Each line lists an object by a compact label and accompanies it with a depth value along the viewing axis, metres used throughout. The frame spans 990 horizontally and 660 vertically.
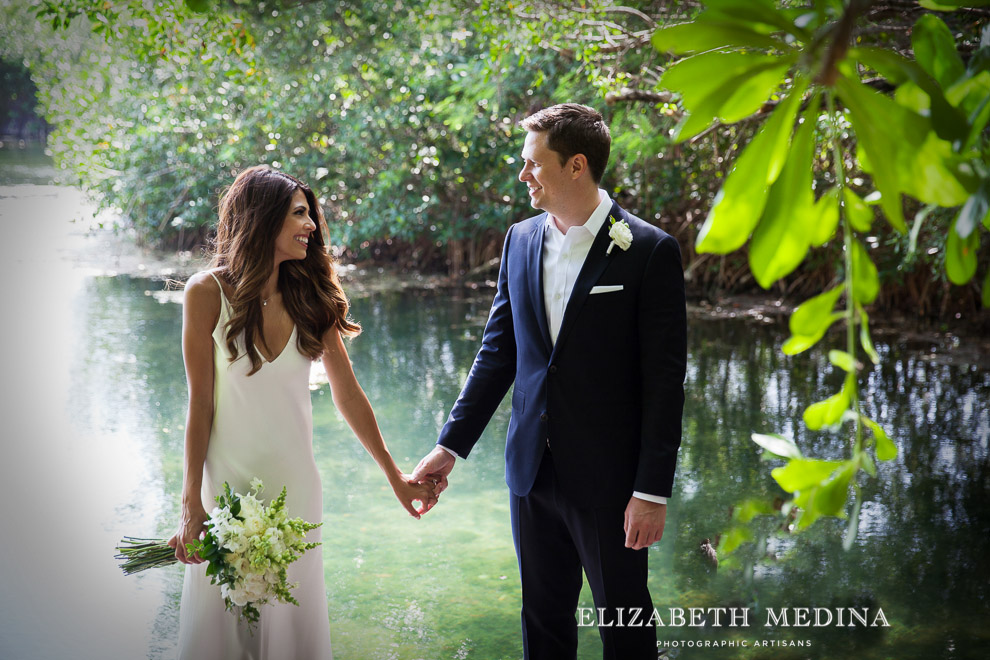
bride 2.23
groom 2.12
